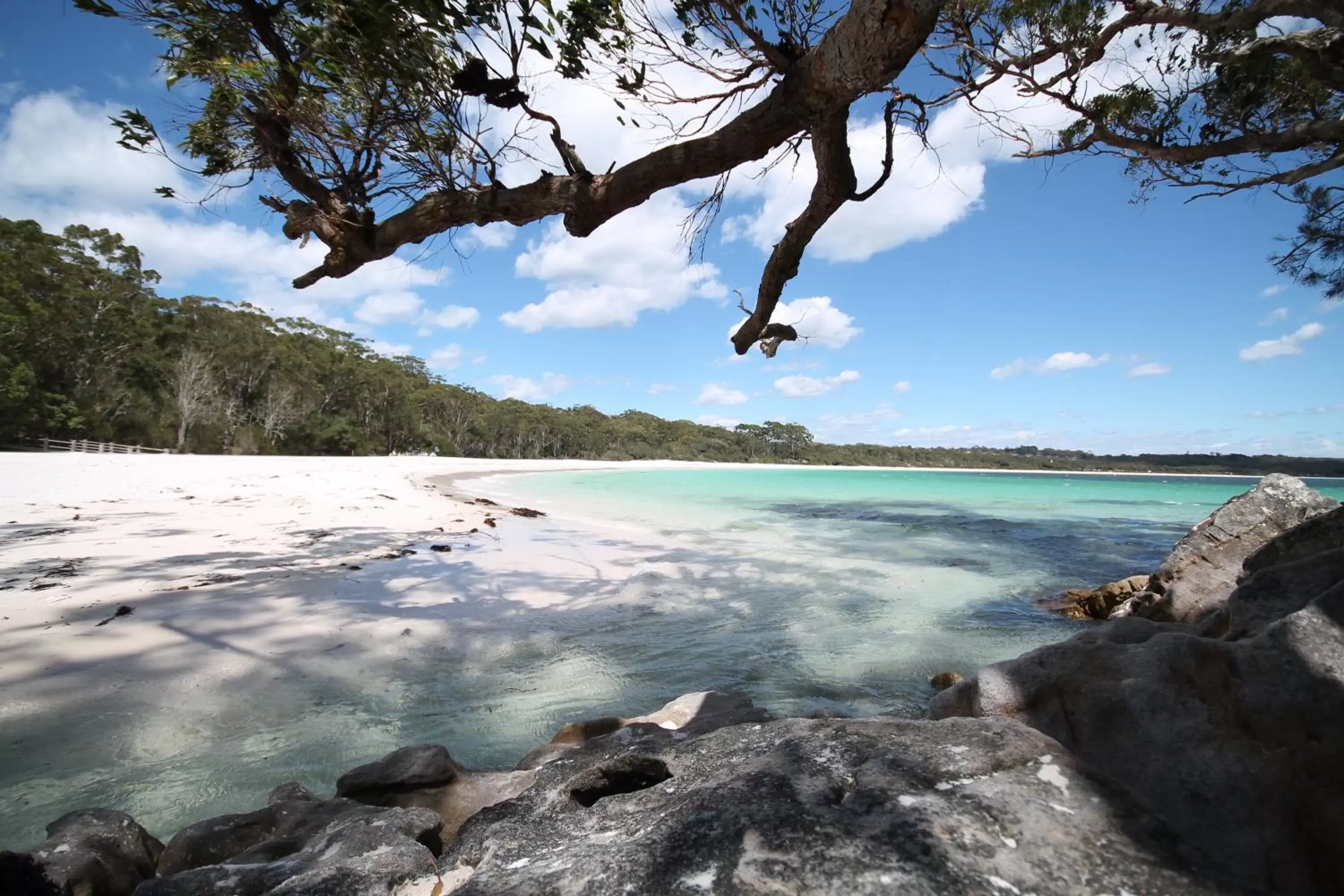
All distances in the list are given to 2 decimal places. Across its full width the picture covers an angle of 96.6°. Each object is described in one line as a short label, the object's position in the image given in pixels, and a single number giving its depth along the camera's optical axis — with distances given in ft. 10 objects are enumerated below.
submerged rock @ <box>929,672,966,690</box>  12.24
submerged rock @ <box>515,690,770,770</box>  8.25
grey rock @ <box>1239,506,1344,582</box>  9.15
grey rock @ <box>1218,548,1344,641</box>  6.22
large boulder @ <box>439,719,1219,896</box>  3.32
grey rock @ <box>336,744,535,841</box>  6.82
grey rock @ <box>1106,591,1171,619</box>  14.87
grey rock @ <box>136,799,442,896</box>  4.29
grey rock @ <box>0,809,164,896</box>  4.89
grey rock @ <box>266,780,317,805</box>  6.96
